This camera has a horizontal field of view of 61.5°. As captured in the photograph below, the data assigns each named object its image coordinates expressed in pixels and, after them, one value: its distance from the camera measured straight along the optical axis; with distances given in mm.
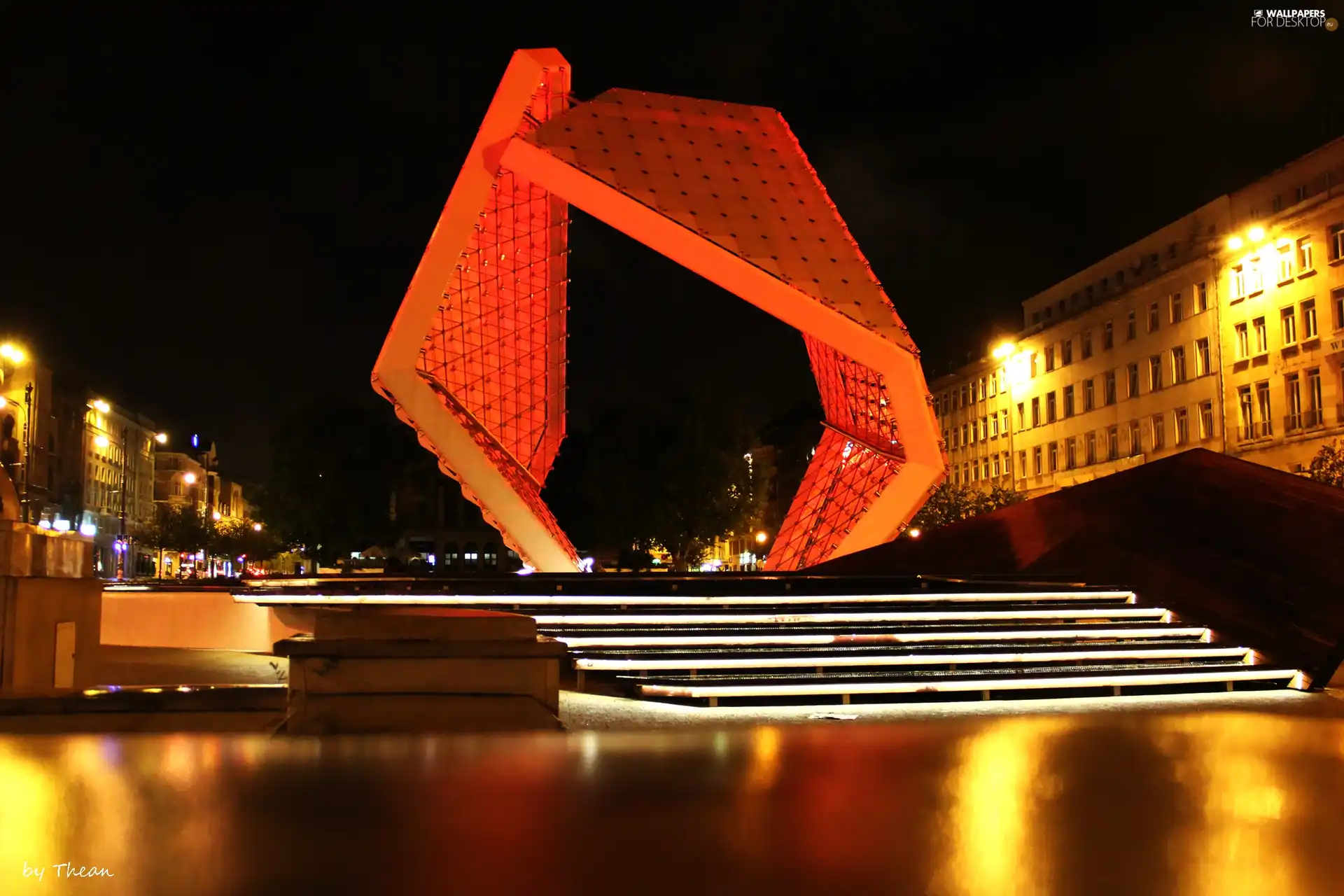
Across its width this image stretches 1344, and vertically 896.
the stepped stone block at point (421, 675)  8891
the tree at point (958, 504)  62938
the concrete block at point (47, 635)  9695
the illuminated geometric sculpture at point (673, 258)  24000
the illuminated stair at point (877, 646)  11062
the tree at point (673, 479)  59594
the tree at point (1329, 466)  37875
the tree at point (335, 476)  66562
